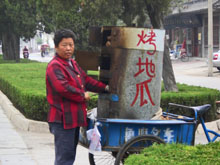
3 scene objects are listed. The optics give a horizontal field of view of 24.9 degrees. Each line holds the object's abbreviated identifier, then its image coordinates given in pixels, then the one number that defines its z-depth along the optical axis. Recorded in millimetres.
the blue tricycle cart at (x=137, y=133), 5059
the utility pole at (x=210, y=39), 24870
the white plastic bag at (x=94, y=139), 4918
